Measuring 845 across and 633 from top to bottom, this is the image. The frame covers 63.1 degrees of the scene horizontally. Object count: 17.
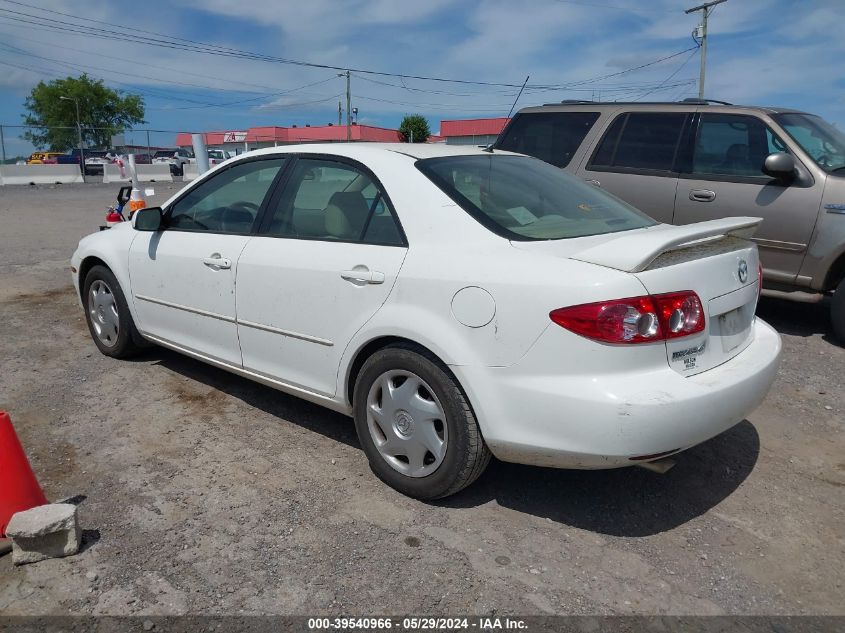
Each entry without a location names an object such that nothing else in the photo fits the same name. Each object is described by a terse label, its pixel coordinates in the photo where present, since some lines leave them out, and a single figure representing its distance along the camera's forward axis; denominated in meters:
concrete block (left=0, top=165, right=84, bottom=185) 27.88
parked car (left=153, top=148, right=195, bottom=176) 35.13
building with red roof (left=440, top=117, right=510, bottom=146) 55.70
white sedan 2.65
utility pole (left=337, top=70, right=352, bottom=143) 50.63
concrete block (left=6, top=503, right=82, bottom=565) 2.69
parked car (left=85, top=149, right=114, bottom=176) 33.97
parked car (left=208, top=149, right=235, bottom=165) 38.97
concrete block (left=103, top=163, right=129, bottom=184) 30.42
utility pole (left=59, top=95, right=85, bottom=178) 31.21
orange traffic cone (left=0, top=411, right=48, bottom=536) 2.85
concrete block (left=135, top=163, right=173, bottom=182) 32.72
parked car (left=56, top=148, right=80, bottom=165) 38.59
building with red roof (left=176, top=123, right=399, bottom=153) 57.81
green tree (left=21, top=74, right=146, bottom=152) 75.50
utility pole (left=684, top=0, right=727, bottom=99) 32.59
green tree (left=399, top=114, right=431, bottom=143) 55.06
